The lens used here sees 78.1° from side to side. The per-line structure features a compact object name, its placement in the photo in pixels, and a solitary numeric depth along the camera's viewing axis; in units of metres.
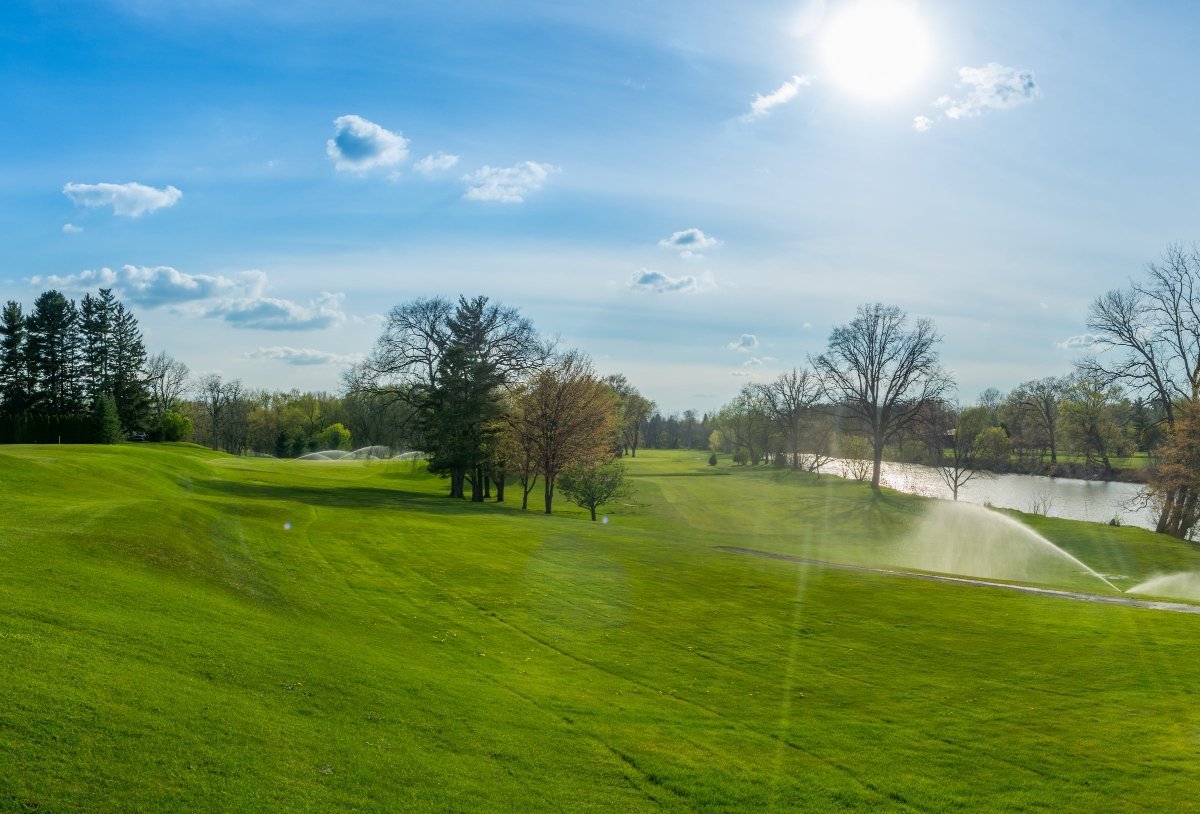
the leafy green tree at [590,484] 59.19
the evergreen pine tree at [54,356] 80.00
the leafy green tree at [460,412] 57.12
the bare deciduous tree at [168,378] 117.03
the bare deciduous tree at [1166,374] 49.97
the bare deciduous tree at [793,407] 112.56
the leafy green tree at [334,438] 134.69
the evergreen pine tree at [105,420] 73.06
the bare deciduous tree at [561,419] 53.50
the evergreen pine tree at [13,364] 77.81
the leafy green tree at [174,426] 92.19
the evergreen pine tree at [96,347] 84.19
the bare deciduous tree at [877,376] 71.75
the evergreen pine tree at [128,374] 85.44
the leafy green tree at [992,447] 97.38
